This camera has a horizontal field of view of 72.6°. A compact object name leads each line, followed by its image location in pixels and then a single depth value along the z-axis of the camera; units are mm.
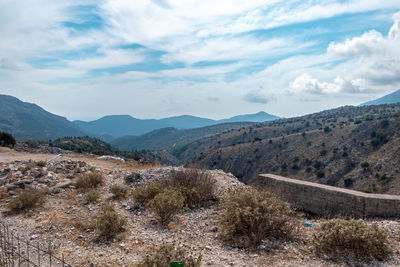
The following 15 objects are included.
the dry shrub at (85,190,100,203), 8945
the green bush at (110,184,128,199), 9611
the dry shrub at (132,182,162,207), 8859
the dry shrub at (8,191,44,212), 8281
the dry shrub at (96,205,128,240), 6488
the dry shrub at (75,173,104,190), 10461
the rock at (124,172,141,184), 11539
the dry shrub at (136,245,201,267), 4230
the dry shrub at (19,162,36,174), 11570
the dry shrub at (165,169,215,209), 8773
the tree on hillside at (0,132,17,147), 28125
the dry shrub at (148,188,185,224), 7332
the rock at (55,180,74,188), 10220
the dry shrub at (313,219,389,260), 5195
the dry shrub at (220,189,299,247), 6033
